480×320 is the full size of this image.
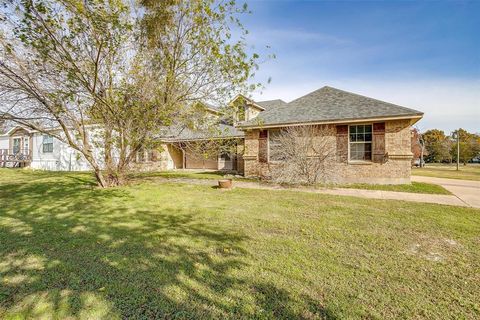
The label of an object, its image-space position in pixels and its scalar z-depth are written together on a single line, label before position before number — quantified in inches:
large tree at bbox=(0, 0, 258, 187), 275.7
